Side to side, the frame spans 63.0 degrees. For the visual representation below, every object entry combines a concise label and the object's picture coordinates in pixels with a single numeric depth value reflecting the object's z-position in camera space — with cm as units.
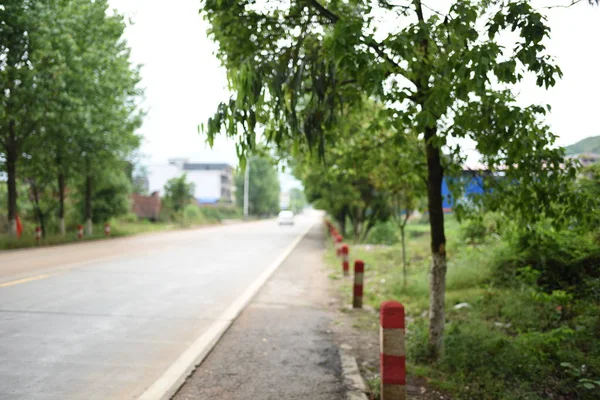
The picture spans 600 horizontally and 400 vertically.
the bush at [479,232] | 1190
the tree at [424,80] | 382
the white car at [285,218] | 5206
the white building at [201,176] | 10238
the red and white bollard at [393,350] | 401
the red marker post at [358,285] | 841
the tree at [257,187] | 8325
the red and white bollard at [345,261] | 1270
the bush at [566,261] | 694
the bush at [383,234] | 2806
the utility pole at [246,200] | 7314
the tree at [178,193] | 4238
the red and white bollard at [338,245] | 1672
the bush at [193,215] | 4700
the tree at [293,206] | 16738
